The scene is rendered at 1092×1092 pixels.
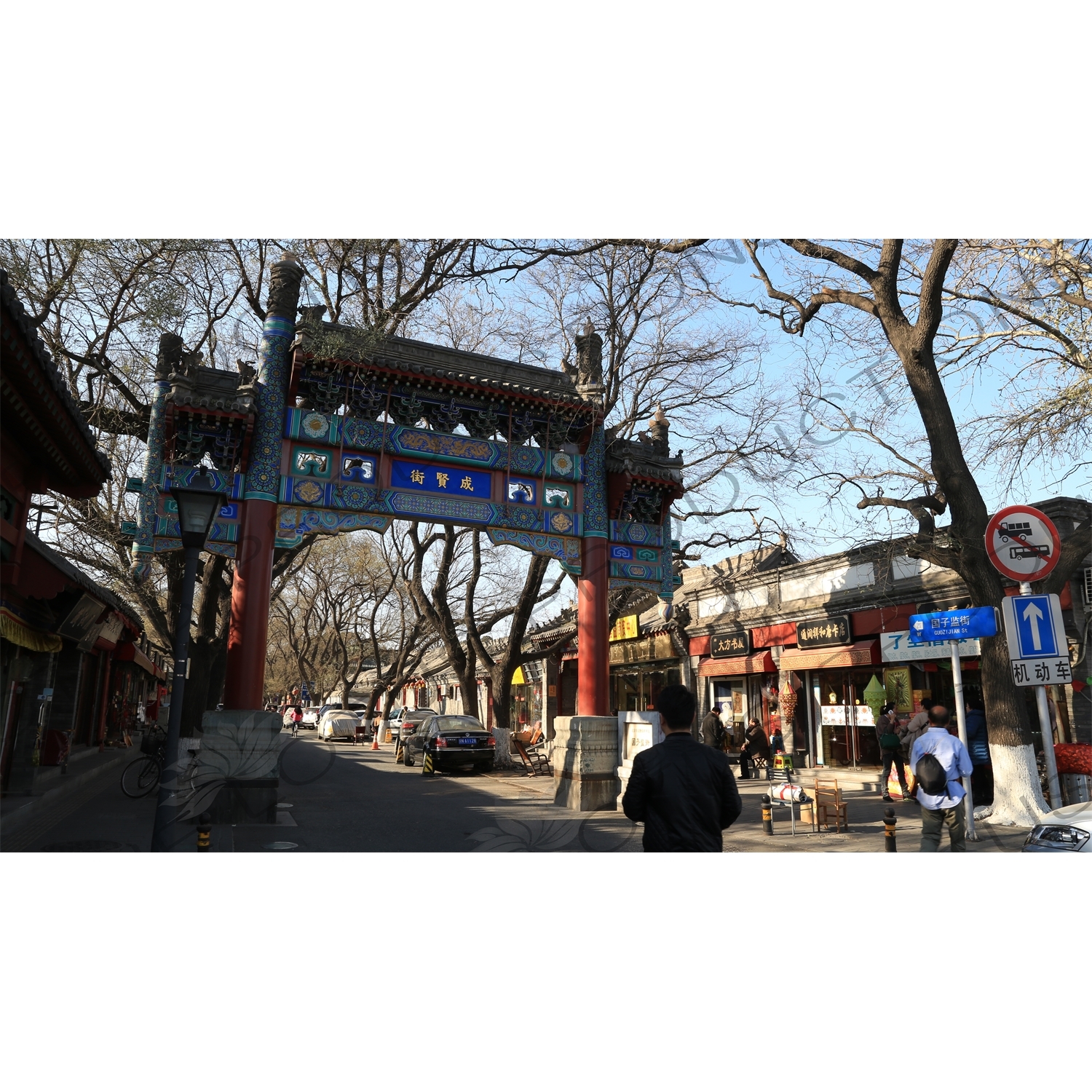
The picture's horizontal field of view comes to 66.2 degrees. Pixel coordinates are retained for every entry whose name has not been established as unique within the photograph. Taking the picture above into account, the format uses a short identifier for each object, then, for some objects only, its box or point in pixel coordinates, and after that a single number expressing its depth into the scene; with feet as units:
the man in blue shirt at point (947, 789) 27.81
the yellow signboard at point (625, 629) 91.20
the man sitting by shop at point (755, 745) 63.36
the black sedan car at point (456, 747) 68.18
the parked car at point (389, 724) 112.54
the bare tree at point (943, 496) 38.09
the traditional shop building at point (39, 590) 24.66
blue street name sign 37.73
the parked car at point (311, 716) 189.55
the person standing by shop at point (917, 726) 42.52
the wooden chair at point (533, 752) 69.87
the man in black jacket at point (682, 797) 14.78
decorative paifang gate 39.45
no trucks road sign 32.99
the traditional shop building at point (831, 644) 48.60
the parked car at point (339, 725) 127.24
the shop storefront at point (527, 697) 117.39
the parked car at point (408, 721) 92.46
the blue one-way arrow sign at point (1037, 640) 30.63
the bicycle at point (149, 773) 47.88
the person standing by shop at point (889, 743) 49.78
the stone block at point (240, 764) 37.45
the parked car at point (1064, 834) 24.20
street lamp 25.63
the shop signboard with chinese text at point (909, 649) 38.24
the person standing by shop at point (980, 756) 42.22
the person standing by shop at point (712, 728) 65.31
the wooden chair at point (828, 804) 38.19
